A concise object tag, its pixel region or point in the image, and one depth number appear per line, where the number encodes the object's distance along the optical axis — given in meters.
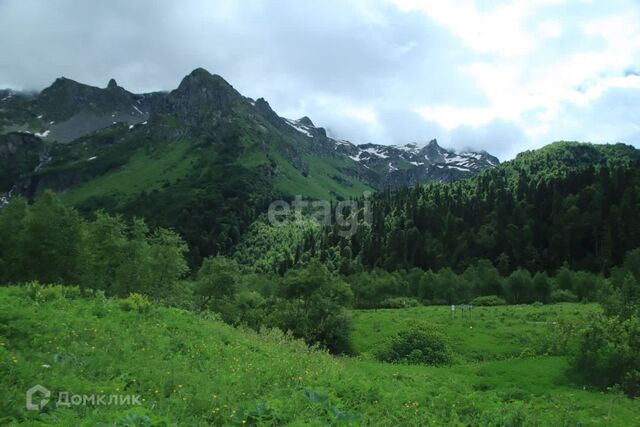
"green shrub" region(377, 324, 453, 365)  42.02
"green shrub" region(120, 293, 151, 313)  24.59
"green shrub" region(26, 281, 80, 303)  22.73
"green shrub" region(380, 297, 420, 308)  104.06
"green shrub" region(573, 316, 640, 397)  30.34
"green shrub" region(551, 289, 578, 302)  99.50
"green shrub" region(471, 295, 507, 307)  97.36
